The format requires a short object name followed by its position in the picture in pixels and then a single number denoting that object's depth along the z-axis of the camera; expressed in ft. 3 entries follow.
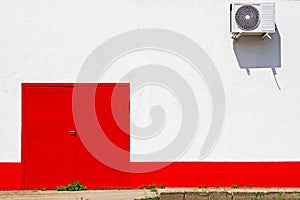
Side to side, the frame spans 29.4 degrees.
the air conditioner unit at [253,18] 38.19
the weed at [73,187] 38.50
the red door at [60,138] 38.70
